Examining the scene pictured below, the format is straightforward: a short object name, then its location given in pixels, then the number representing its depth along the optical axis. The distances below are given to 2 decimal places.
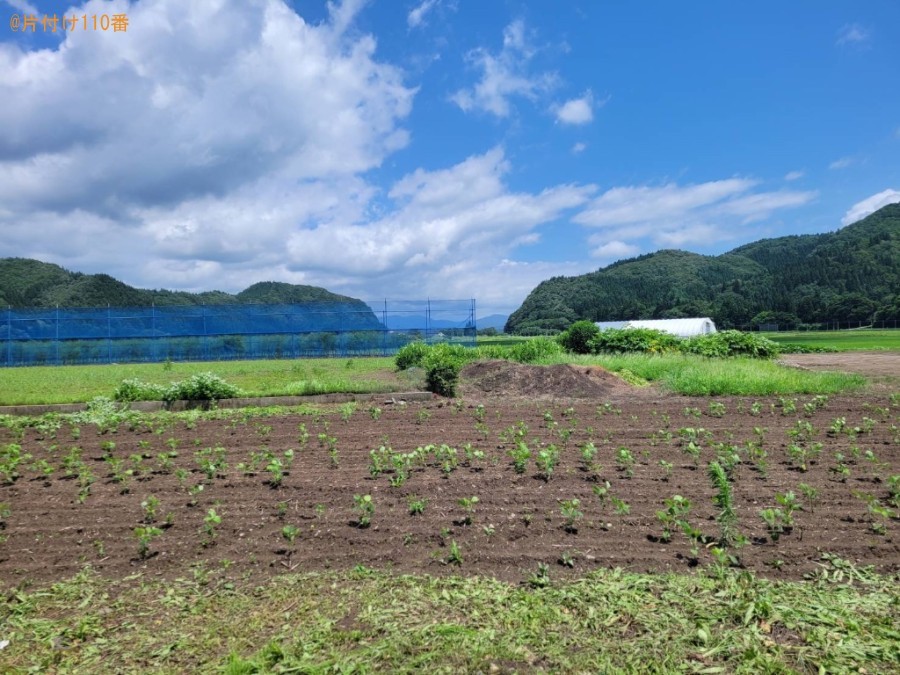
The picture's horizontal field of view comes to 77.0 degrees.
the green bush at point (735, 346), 17.84
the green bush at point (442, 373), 10.90
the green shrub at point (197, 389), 9.82
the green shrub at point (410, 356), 15.50
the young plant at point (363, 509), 3.89
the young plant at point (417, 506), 4.07
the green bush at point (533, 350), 15.79
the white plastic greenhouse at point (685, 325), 33.54
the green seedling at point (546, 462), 4.80
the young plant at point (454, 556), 3.39
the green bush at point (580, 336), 19.06
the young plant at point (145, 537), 3.60
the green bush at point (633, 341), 18.31
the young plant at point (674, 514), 3.73
